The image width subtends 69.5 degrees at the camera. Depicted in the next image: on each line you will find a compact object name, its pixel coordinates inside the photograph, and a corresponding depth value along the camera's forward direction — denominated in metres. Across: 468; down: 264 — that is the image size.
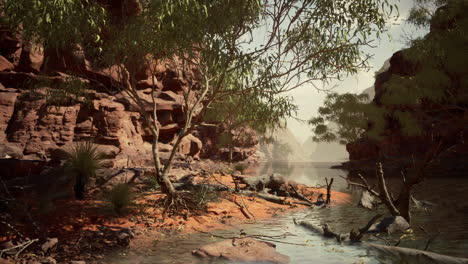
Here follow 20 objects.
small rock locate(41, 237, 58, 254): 6.18
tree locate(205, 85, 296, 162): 12.57
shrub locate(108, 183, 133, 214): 9.30
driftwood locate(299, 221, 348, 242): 7.39
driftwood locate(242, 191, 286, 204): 13.41
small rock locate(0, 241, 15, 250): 6.02
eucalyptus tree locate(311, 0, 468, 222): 8.20
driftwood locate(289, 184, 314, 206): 13.53
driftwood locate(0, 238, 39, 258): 5.54
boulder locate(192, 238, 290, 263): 6.16
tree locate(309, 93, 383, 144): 49.05
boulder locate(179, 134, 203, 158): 36.84
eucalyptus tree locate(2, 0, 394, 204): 8.32
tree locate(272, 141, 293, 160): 141.15
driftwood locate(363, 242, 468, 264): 4.60
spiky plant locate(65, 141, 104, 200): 9.97
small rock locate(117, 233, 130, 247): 7.18
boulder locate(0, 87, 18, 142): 21.88
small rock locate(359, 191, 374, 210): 11.79
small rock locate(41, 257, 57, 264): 5.63
